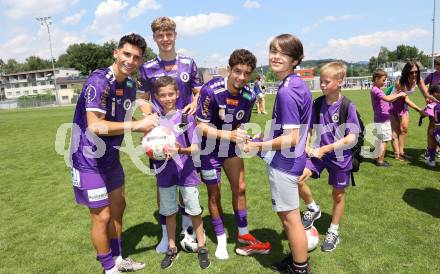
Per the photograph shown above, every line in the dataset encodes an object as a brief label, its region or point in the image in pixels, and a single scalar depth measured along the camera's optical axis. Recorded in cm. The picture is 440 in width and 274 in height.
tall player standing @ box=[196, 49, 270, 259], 411
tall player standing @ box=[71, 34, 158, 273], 374
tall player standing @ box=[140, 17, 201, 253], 476
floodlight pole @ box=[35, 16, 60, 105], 6688
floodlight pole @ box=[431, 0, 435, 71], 5203
